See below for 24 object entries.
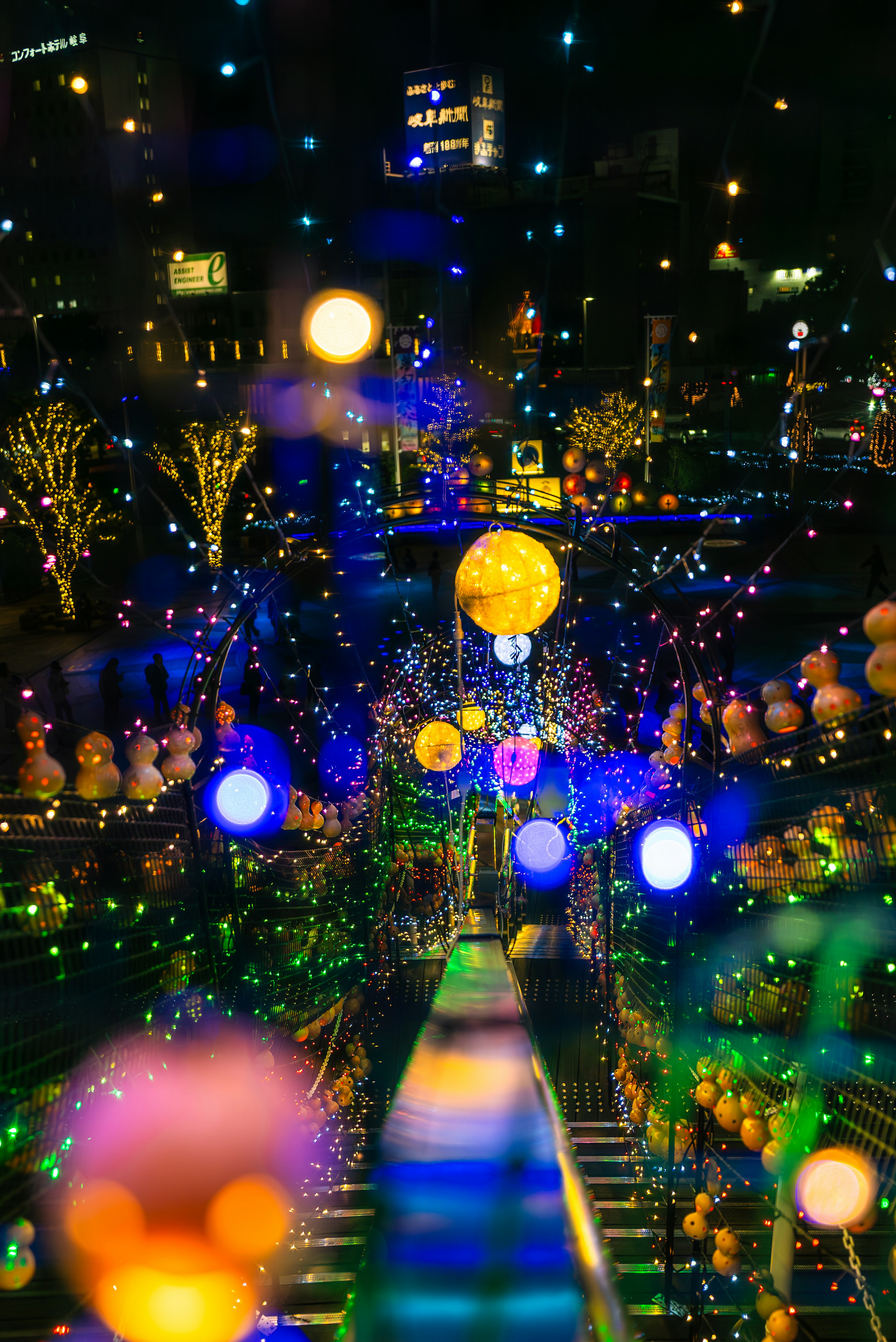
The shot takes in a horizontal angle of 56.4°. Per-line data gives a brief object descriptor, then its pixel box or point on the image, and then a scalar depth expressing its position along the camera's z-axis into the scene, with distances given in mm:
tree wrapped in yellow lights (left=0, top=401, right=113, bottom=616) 18484
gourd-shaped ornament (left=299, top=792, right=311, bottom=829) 6020
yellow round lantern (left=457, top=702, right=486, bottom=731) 7664
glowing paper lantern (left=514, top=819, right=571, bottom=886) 7527
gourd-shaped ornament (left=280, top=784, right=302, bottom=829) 5734
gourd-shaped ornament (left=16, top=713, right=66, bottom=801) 2371
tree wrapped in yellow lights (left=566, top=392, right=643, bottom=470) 28391
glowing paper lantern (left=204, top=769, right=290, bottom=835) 3764
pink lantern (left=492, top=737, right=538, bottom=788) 7621
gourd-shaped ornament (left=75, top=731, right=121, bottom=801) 2832
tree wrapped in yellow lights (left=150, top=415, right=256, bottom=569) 22719
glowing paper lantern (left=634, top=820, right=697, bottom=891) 3662
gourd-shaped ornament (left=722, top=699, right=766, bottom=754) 3373
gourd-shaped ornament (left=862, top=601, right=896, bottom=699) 1876
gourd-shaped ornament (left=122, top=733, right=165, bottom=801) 3041
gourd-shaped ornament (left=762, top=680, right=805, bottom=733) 2910
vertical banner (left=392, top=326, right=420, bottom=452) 25781
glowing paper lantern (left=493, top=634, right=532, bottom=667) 7751
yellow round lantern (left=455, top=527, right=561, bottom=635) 4824
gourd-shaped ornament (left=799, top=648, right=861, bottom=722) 2199
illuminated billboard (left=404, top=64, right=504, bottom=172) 38156
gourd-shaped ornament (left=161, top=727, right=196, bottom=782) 3273
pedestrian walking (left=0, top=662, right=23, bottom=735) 10617
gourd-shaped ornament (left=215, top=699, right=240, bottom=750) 4547
